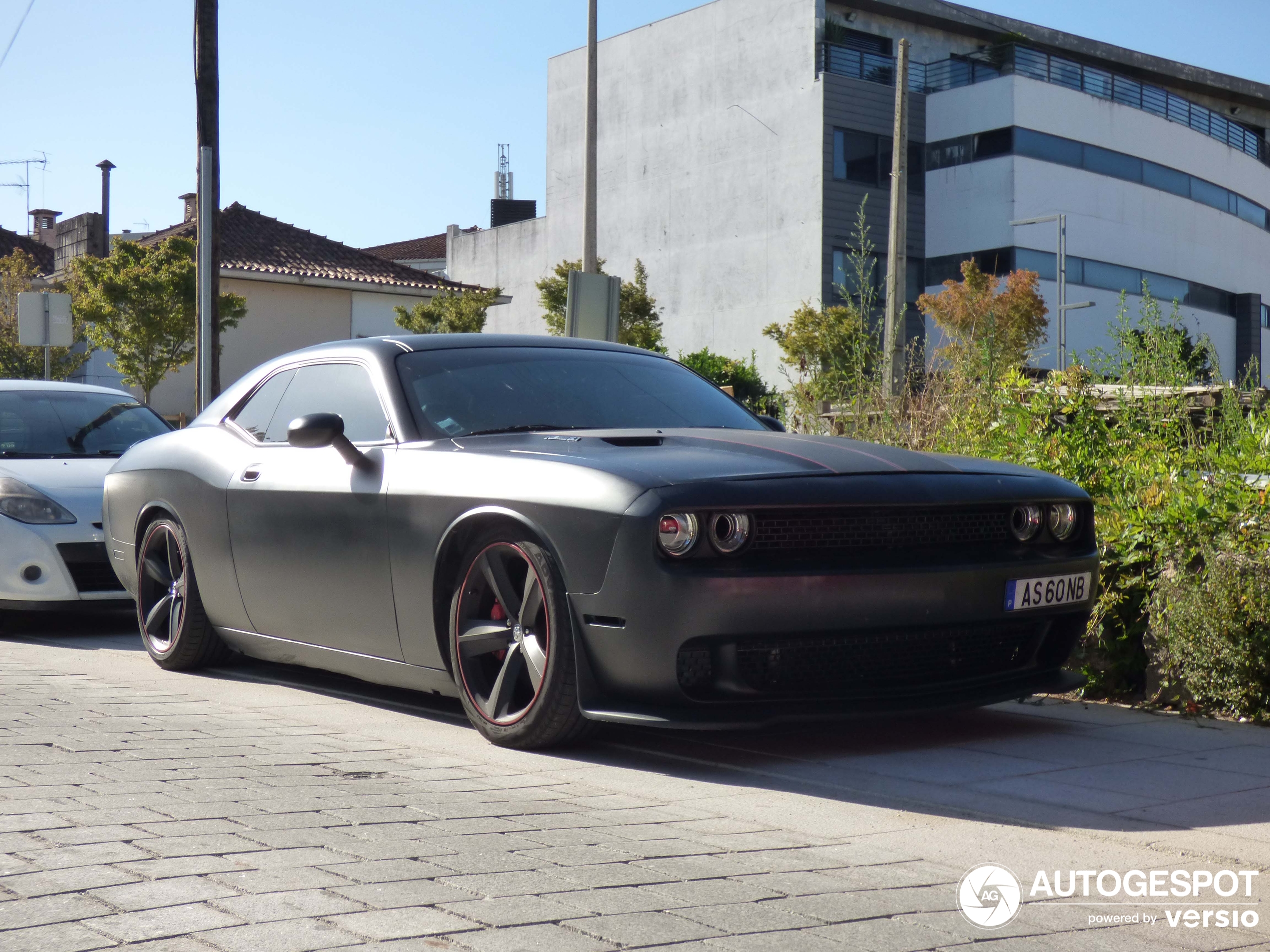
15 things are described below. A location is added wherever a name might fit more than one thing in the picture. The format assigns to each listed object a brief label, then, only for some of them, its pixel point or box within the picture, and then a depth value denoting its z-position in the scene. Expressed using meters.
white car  8.11
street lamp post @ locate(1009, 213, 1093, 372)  35.62
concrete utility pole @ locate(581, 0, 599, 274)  20.02
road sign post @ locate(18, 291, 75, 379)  18.61
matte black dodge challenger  4.27
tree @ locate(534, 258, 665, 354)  39.84
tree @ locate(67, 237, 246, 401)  30.48
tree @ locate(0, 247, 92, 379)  36.25
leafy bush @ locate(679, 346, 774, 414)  39.22
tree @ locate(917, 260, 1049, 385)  36.38
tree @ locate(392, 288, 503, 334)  38.09
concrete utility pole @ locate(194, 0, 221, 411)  15.59
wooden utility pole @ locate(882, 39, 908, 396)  27.17
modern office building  42.66
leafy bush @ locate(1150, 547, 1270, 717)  5.20
